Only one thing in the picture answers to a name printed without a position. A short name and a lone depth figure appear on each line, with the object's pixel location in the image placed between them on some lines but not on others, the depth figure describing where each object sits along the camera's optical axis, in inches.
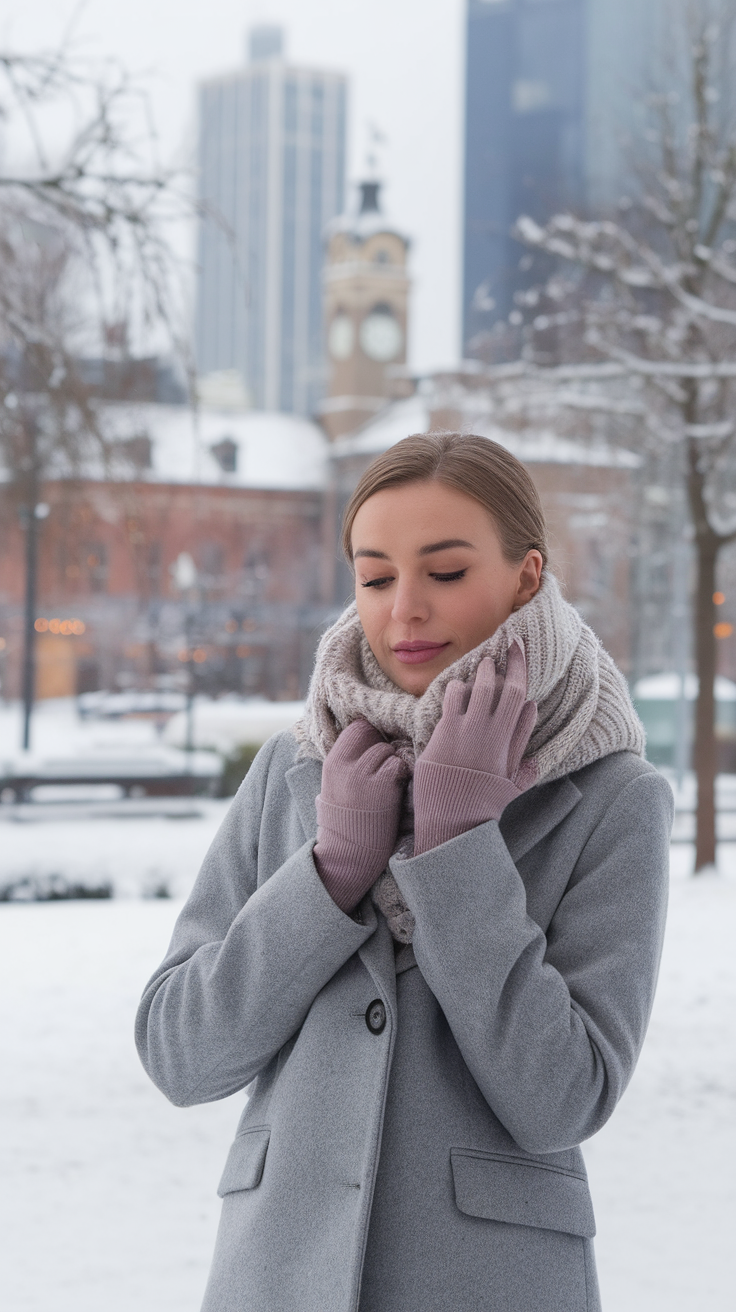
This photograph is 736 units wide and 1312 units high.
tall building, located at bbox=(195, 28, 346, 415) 5693.9
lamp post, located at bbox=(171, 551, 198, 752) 652.7
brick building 1530.5
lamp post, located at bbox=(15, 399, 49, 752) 579.8
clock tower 1996.8
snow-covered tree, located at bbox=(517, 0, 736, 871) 343.0
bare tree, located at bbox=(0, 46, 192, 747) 182.2
